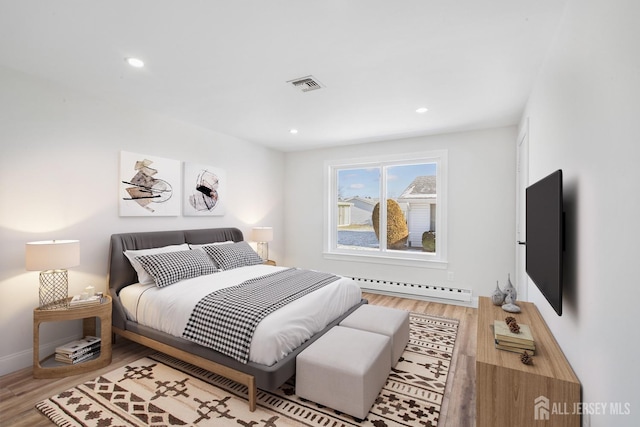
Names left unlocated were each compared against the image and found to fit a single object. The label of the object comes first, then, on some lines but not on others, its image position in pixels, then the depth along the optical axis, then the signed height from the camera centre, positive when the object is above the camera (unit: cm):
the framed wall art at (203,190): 381 +30
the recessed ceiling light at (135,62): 224 +115
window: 435 +7
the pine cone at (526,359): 143 -71
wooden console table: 130 -80
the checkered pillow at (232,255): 352 -53
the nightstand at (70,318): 230 -106
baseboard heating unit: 408 -111
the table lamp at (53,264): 223 -40
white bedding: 199 -80
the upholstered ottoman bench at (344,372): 185 -104
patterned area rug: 186 -130
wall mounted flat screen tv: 140 -13
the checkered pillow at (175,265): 282 -54
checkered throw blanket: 204 -74
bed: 195 -96
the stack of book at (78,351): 246 -118
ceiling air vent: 252 +114
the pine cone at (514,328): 165 -64
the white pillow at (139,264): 288 -49
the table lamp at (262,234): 455 -33
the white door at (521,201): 285 +15
